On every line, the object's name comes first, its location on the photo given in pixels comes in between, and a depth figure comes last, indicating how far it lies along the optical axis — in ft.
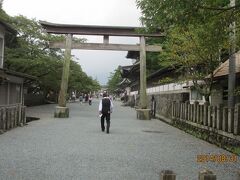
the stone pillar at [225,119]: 23.75
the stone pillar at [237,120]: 21.61
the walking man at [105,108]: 31.89
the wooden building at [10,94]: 31.32
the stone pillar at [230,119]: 22.59
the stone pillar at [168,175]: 7.18
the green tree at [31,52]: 61.64
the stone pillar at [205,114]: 28.42
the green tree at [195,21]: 15.62
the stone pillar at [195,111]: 31.98
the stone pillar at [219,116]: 24.92
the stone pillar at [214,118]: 25.94
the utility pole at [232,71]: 25.05
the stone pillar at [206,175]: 7.05
